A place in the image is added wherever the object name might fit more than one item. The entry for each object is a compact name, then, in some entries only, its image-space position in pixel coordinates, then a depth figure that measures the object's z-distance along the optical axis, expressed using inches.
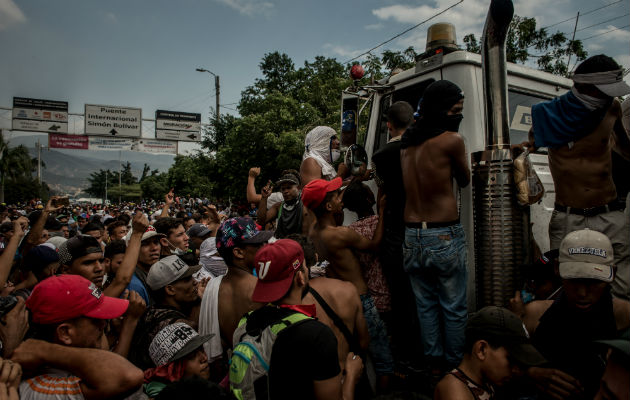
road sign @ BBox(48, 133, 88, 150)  817.5
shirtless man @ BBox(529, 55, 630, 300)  81.6
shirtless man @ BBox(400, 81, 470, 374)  95.9
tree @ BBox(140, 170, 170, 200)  2269.2
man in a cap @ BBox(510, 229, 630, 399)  68.7
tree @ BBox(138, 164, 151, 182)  3219.0
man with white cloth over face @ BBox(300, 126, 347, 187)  166.2
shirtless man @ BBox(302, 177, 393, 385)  110.5
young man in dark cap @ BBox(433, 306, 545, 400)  64.7
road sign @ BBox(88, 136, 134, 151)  842.8
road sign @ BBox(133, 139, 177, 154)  870.4
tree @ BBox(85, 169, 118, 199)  3540.8
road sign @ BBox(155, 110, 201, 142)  869.2
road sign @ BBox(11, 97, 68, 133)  804.6
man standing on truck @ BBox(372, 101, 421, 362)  115.0
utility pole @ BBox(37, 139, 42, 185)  2047.7
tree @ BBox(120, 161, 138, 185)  3499.0
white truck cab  111.4
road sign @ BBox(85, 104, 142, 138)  813.9
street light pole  859.4
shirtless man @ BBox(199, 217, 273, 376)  97.0
